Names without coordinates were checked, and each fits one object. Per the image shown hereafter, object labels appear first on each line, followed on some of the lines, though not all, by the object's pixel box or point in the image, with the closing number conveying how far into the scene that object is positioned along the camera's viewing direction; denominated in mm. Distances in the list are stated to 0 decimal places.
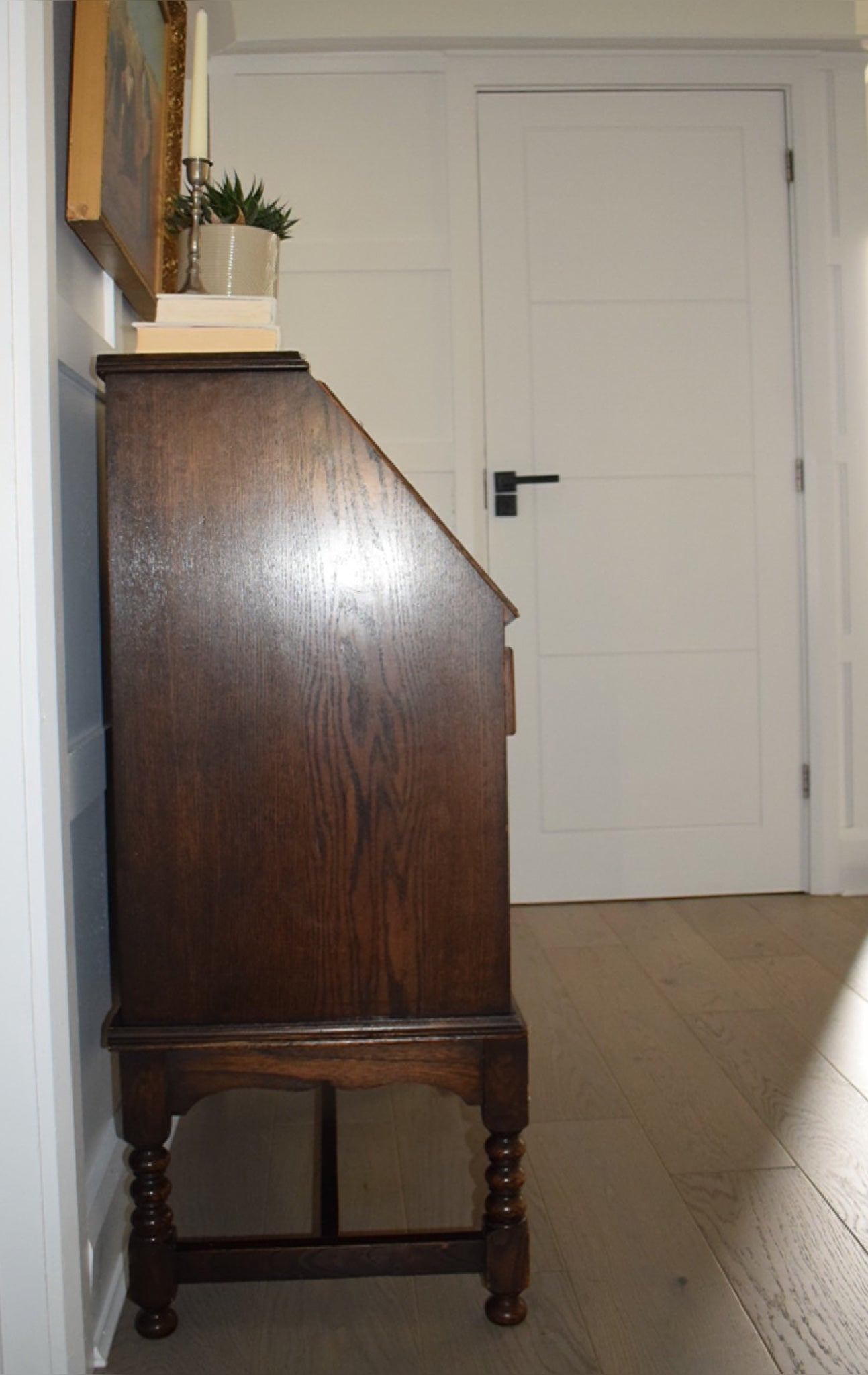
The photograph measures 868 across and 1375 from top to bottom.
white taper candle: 1499
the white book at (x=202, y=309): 1363
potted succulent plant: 1499
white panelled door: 3211
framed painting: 1335
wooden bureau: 1268
